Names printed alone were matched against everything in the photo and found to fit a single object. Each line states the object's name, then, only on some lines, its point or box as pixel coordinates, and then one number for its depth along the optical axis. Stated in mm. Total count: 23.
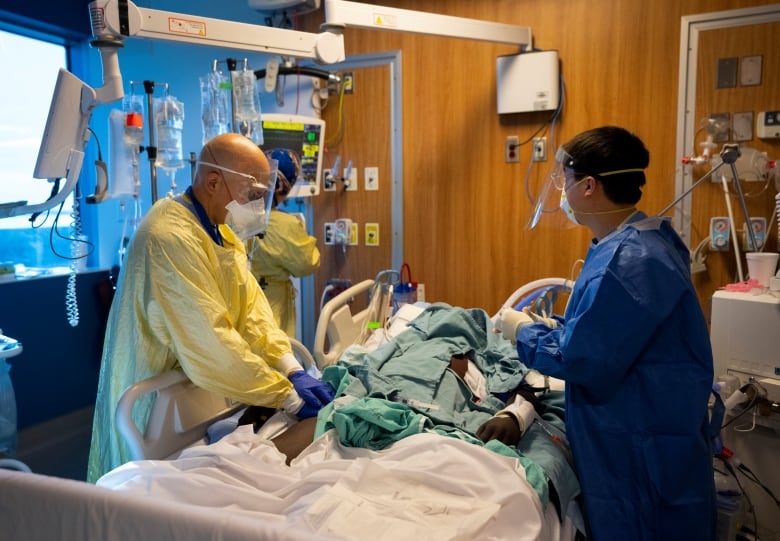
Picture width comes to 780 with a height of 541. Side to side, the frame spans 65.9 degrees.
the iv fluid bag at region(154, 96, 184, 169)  3006
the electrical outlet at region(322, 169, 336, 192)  4281
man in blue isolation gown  1650
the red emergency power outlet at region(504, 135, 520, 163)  3781
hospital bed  1106
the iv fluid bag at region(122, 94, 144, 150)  2760
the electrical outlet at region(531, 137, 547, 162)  3695
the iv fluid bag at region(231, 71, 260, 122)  3191
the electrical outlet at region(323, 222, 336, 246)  4354
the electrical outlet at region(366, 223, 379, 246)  4250
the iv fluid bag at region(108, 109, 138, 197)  2826
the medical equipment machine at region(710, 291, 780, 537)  2342
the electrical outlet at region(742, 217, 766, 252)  3162
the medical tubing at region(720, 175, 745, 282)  3035
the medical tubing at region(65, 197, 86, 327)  2802
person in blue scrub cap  3320
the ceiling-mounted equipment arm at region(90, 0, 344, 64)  2143
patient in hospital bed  1708
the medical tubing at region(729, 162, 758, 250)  2625
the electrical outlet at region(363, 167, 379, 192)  4211
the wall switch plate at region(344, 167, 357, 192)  4281
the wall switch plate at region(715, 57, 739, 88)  3232
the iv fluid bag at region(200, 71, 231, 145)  3213
